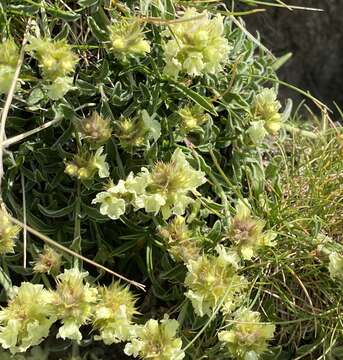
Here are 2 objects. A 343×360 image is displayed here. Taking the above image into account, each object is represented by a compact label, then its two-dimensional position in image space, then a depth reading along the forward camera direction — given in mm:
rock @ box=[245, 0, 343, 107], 569
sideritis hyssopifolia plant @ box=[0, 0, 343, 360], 413
